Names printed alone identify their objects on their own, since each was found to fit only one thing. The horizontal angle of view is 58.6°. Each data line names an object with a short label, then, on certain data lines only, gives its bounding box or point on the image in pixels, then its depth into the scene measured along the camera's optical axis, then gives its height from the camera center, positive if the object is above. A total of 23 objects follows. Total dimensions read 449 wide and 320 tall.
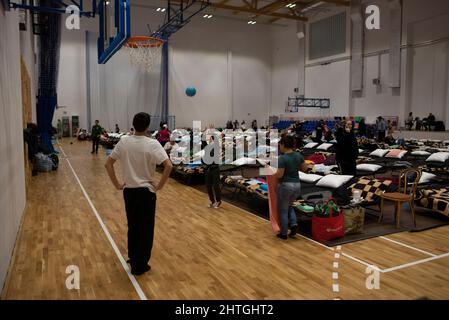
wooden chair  5.45 -1.02
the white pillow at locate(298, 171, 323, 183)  7.18 -0.99
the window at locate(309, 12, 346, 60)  22.99 +5.14
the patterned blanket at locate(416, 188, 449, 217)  5.81 -1.13
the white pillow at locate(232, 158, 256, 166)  8.99 -0.87
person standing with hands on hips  3.53 -0.45
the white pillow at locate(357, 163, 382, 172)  8.41 -0.93
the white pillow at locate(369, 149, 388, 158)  10.97 -0.81
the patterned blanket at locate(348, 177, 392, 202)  6.09 -1.01
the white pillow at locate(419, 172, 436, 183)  7.33 -0.99
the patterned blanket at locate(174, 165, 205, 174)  8.96 -1.06
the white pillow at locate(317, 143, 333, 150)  13.07 -0.75
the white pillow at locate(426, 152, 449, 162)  9.56 -0.80
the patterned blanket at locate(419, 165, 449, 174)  8.84 -1.02
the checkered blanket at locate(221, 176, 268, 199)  6.51 -1.10
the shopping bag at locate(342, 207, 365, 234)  5.16 -1.24
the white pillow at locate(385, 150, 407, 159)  10.61 -0.85
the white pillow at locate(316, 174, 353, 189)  6.53 -0.95
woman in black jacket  6.80 -0.45
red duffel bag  4.94 -1.27
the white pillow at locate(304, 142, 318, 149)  13.82 -0.76
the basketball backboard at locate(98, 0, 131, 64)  6.95 +1.85
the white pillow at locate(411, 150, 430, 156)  11.28 -0.84
